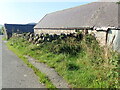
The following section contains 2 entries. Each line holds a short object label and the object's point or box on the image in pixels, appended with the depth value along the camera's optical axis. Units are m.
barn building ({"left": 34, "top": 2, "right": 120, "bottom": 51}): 10.71
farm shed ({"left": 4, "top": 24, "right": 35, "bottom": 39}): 35.69
